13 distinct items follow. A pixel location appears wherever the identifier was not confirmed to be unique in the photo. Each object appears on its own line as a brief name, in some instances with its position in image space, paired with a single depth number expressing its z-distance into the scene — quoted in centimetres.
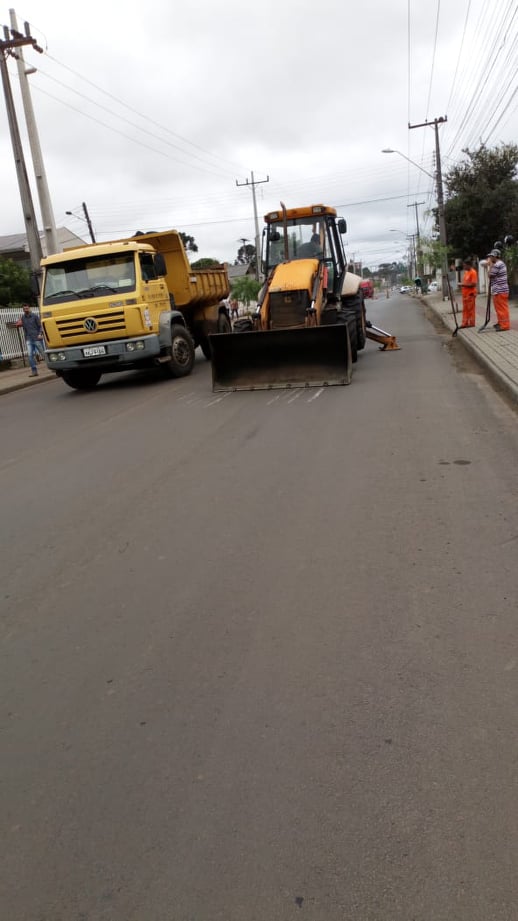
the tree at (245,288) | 6368
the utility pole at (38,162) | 2056
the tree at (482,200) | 3609
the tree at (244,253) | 12275
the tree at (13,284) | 3400
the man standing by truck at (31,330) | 1811
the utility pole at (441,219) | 3376
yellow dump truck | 1244
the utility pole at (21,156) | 2022
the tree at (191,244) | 8891
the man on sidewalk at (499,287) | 1524
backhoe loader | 1122
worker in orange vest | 1762
